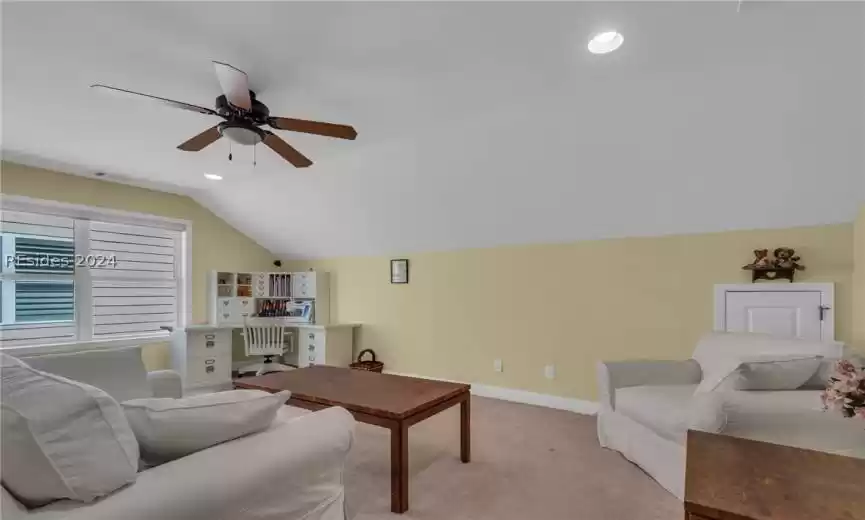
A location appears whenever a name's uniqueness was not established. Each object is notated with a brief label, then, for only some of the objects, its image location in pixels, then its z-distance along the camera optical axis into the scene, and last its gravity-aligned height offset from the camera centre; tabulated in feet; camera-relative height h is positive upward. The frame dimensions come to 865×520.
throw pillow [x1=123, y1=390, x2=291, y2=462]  4.20 -1.72
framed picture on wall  16.67 -0.46
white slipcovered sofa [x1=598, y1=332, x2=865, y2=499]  6.41 -2.67
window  13.24 -0.60
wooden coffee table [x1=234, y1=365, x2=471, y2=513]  7.21 -2.82
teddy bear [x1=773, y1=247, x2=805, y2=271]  10.02 +0.04
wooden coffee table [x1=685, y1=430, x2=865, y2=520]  3.14 -1.88
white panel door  9.98 -1.30
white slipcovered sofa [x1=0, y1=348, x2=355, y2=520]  3.36 -2.10
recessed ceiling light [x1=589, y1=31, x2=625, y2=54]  6.55 +3.48
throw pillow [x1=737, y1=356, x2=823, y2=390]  7.34 -1.96
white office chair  17.24 -3.47
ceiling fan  6.62 +2.45
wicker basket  16.43 -4.22
